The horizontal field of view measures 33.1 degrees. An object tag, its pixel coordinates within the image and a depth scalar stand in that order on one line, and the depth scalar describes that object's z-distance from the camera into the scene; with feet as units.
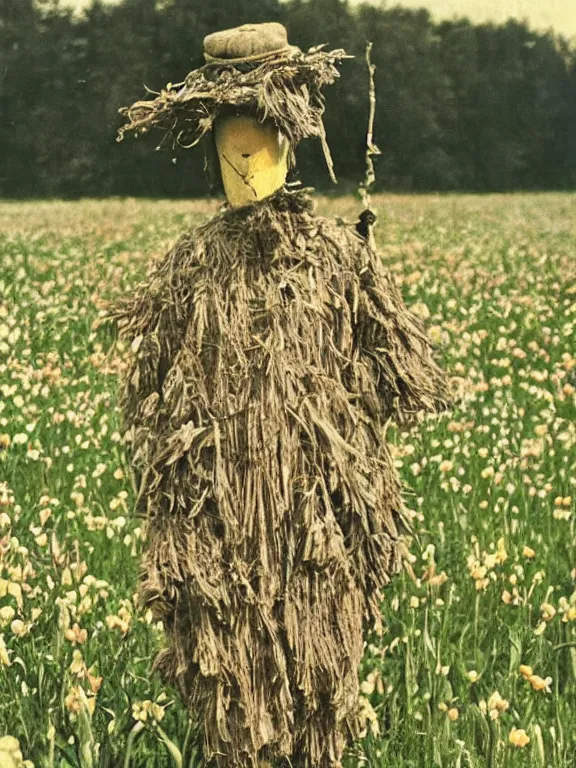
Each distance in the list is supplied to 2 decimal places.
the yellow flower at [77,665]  7.47
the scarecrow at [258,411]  6.44
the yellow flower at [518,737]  7.23
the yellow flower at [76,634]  7.73
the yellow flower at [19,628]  8.00
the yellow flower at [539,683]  7.59
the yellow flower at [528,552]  8.77
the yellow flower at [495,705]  7.37
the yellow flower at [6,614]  8.05
